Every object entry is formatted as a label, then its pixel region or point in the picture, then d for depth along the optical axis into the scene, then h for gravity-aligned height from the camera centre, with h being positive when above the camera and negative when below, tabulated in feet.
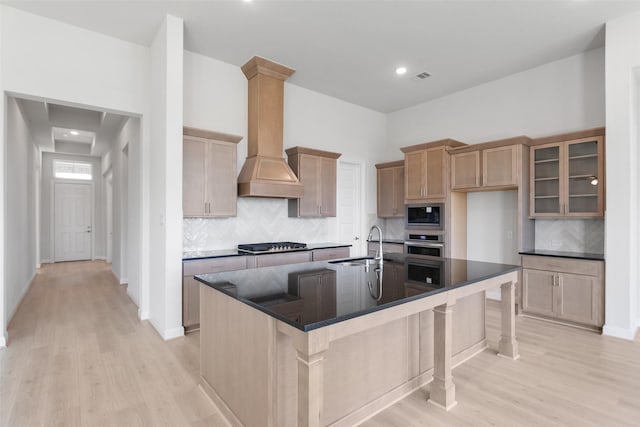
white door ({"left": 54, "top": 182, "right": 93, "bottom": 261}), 28.89 -0.93
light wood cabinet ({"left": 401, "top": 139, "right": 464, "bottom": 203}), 15.98 +2.01
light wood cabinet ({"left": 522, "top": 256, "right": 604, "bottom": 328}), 11.77 -3.01
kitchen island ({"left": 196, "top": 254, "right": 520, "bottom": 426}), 4.93 -2.41
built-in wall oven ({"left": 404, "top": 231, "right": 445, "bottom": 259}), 16.07 -1.70
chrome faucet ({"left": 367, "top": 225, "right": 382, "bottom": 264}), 9.11 -1.40
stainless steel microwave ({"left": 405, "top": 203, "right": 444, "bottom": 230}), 16.17 -0.29
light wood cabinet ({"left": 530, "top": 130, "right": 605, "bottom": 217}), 12.44 +1.28
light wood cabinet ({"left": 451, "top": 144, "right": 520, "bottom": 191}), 13.98 +1.88
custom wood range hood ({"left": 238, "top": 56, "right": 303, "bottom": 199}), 14.23 +3.42
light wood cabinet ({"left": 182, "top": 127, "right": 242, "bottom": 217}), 12.63 +1.47
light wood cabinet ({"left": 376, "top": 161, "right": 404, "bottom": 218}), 19.31 +1.26
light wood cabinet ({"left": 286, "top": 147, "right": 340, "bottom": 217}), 16.15 +1.54
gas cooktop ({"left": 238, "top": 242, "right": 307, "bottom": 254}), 13.64 -1.62
